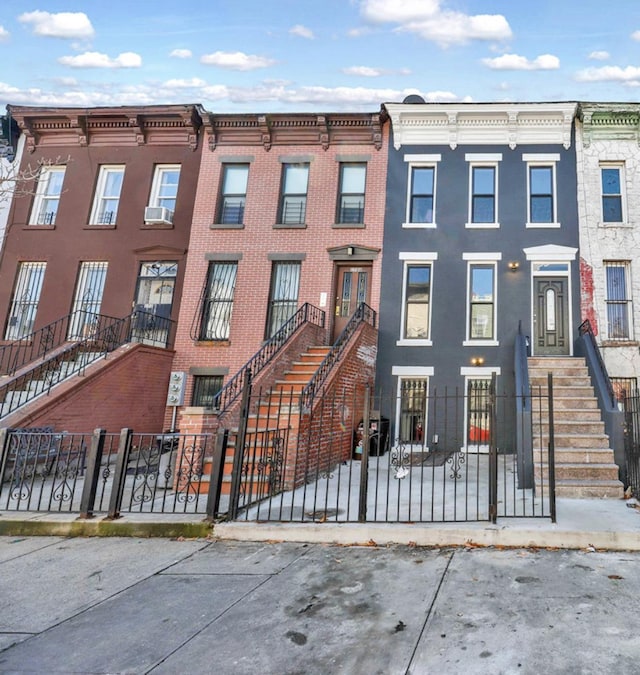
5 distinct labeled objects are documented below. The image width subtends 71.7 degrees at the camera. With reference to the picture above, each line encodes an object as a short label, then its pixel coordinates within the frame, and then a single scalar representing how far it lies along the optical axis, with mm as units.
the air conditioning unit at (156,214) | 13922
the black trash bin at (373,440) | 10602
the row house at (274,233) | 13180
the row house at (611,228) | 11828
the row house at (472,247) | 12328
